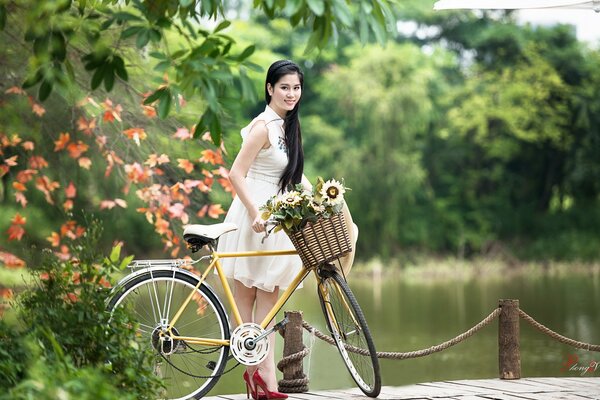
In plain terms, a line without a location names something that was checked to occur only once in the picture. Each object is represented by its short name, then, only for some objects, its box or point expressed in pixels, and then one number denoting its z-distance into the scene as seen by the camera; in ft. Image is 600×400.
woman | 29.49
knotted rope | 33.63
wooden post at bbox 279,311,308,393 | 33.65
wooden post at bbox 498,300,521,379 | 36.03
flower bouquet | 27.66
